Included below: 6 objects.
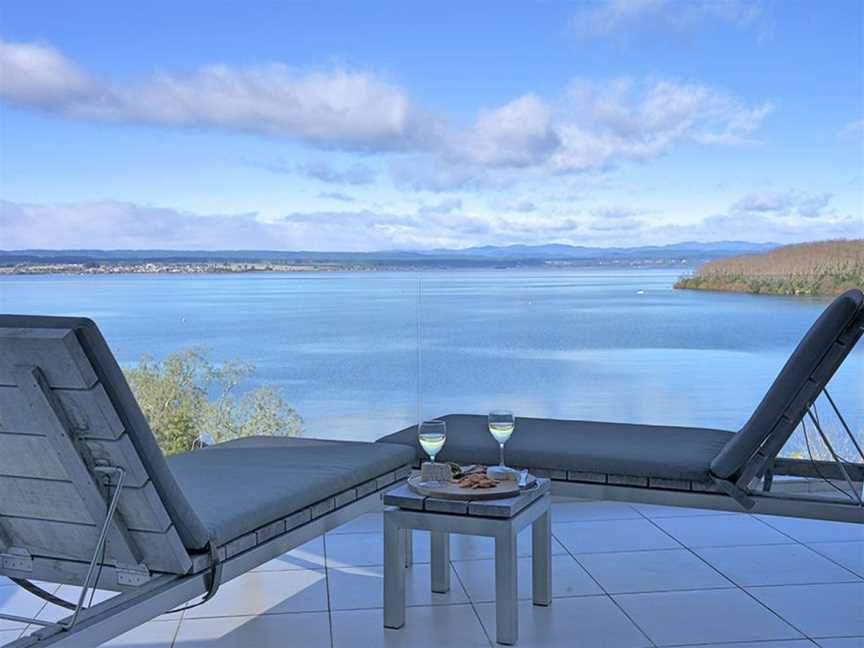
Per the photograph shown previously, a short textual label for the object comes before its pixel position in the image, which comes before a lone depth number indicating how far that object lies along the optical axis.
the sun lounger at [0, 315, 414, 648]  2.07
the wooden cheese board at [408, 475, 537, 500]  2.94
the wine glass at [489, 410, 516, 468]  3.13
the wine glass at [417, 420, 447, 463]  3.05
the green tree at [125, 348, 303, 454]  6.17
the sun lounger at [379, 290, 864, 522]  3.12
